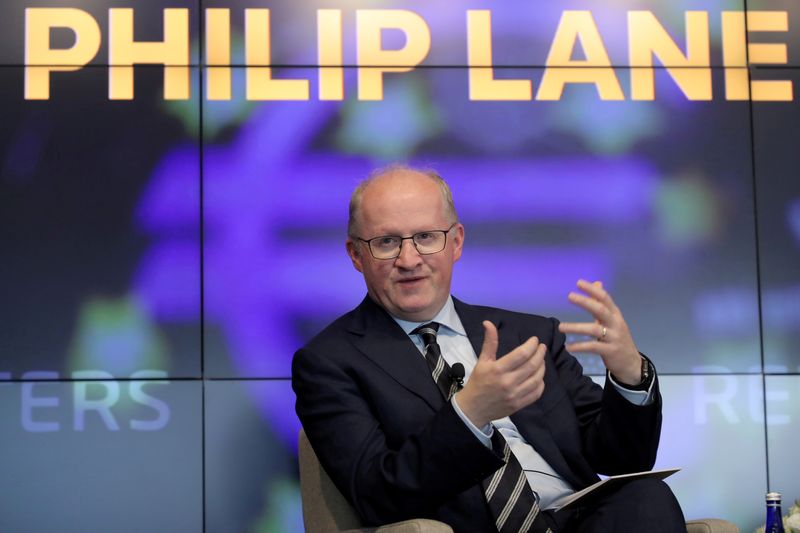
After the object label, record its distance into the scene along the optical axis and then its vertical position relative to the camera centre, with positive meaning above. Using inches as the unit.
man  193.2 -4.8
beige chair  206.4 -16.3
